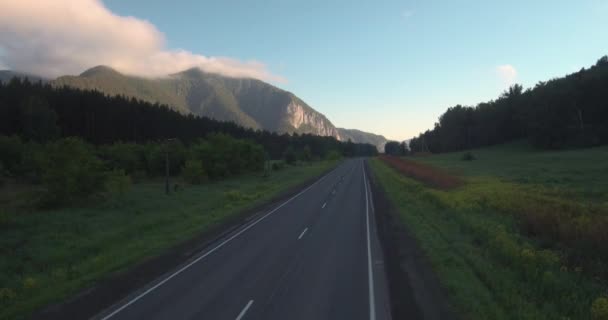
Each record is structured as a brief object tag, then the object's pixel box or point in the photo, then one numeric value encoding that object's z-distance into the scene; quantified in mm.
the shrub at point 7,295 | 9398
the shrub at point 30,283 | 10273
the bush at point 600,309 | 7215
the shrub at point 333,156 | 143562
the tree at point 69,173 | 24969
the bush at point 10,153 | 45000
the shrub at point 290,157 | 105744
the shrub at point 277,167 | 79844
